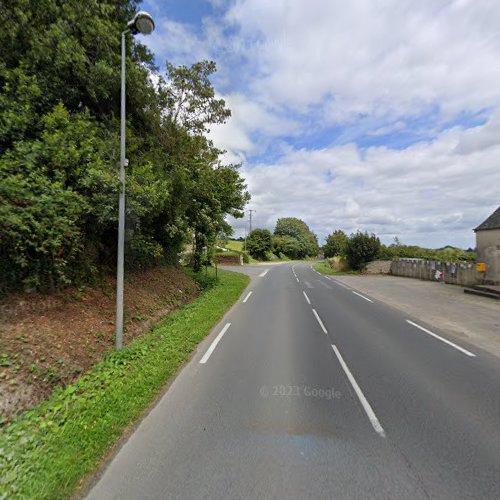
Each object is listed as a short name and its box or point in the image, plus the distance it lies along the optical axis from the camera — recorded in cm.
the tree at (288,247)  8088
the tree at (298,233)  9456
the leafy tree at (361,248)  3055
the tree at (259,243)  6612
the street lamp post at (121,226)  625
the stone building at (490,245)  1672
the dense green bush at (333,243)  5847
